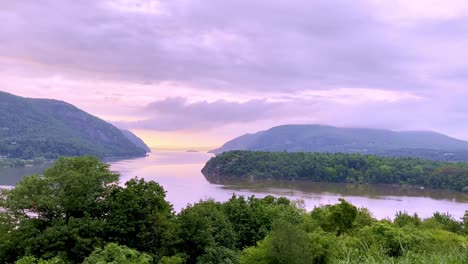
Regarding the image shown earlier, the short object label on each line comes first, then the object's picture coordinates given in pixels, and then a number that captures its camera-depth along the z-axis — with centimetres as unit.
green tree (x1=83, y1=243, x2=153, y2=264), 1417
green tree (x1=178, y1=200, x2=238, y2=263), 2086
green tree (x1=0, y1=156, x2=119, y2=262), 1806
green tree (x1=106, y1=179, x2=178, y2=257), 1955
